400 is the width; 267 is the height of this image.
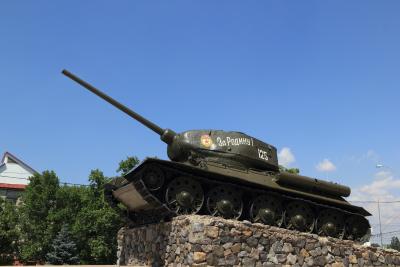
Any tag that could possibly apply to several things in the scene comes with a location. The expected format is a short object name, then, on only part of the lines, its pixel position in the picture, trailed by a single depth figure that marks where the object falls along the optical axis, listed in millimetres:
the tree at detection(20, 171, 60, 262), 33906
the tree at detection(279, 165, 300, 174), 38669
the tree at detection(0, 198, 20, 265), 32688
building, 51031
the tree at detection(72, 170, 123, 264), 33094
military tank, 16281
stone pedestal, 15305
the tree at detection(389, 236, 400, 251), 67081
